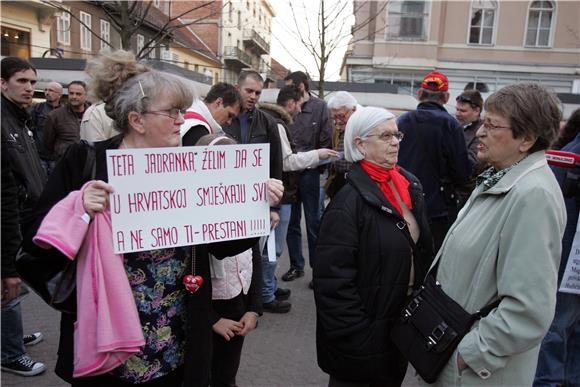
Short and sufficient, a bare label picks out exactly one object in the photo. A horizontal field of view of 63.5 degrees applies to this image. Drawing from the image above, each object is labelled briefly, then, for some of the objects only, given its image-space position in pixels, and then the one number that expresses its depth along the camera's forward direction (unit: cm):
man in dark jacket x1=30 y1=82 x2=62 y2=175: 732
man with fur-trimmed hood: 476
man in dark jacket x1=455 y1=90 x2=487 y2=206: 482
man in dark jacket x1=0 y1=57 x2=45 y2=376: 338
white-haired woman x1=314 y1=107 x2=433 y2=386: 222
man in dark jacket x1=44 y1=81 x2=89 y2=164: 673
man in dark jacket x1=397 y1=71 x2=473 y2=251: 415
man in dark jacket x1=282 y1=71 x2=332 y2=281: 563
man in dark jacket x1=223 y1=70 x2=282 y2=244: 429
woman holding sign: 168
